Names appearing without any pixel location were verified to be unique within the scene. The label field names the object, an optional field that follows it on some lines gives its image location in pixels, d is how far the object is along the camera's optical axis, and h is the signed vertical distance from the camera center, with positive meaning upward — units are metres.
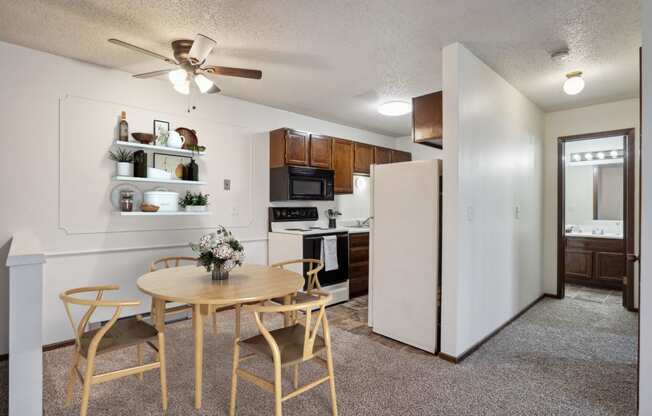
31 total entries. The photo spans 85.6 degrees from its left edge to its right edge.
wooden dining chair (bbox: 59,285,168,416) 1.84 -0.76
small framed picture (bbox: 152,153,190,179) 3.52 +0.47
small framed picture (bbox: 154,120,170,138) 3.52 +0.83
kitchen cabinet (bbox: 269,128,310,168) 4.30 +0.77
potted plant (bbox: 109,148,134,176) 3.18 +0.44
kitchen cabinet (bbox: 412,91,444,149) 3.19 +0.85
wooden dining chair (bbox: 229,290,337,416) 1.74 -0.76
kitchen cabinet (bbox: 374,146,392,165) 5.52 +0.86
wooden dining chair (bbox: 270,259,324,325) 2.90 -0.74
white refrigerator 2.89 -0.38
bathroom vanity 5.00 -0.77
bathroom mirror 5.52 +0.27
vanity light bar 5.53 +0.87
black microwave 4.31 +0.32
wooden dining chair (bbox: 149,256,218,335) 2.92 -0.57
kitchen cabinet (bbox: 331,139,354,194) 4.90 +0.62
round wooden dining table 1.99 -0.49
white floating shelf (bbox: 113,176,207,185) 3.17 +0.27
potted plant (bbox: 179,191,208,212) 3.61 +0.07
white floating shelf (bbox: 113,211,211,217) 3.19 -0.04
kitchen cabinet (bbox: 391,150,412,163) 5.84 +0.90
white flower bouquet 2.32 -0.30
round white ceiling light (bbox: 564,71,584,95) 3.18 +1.15
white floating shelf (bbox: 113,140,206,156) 3.22 +0.59
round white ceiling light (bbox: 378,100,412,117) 3.99 +1.17
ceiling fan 2.49 +1.01
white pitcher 3.45 +0.68
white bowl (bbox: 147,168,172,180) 3.32 +0.34
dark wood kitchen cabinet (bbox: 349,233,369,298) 4.61 -0.74
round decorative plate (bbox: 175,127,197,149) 3.64 +0.77
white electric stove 4.14 -0.41
